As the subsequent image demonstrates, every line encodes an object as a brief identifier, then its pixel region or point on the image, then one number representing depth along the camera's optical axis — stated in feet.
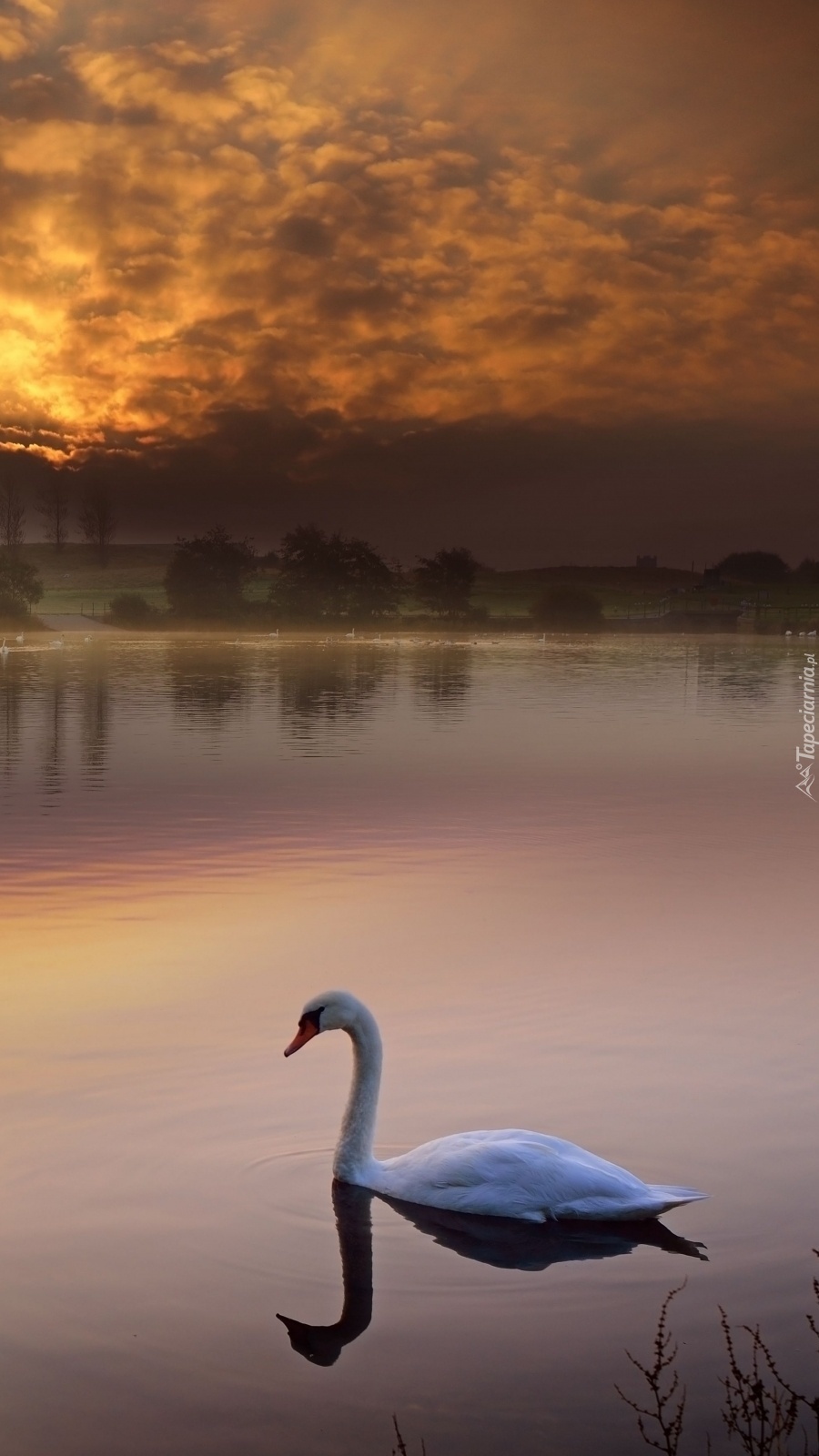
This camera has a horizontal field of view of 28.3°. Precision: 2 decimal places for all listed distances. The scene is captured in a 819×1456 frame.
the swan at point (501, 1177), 25.34
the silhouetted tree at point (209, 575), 566.77
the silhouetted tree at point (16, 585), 416.67
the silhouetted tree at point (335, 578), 594.65
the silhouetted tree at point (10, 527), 522.47
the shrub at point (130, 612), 538.47
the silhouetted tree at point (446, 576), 622.95
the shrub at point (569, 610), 587.27
